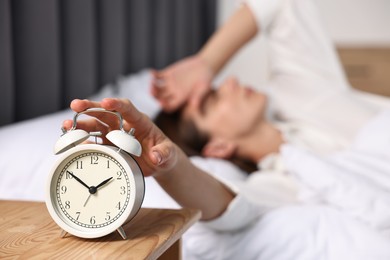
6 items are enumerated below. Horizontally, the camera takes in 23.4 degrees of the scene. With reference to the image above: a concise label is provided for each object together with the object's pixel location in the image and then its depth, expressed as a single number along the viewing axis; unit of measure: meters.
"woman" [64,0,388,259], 1.09
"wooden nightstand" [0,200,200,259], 0.84
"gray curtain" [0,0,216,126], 1.39
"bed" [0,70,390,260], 1.09
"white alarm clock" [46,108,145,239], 0.87
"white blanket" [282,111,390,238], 1.12
